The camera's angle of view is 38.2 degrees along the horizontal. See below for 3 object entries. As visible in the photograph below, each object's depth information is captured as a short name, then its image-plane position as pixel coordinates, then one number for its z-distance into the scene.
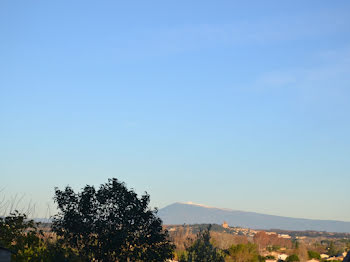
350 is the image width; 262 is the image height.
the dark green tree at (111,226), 22.27
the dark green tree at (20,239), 21.43
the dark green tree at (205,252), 26.67
